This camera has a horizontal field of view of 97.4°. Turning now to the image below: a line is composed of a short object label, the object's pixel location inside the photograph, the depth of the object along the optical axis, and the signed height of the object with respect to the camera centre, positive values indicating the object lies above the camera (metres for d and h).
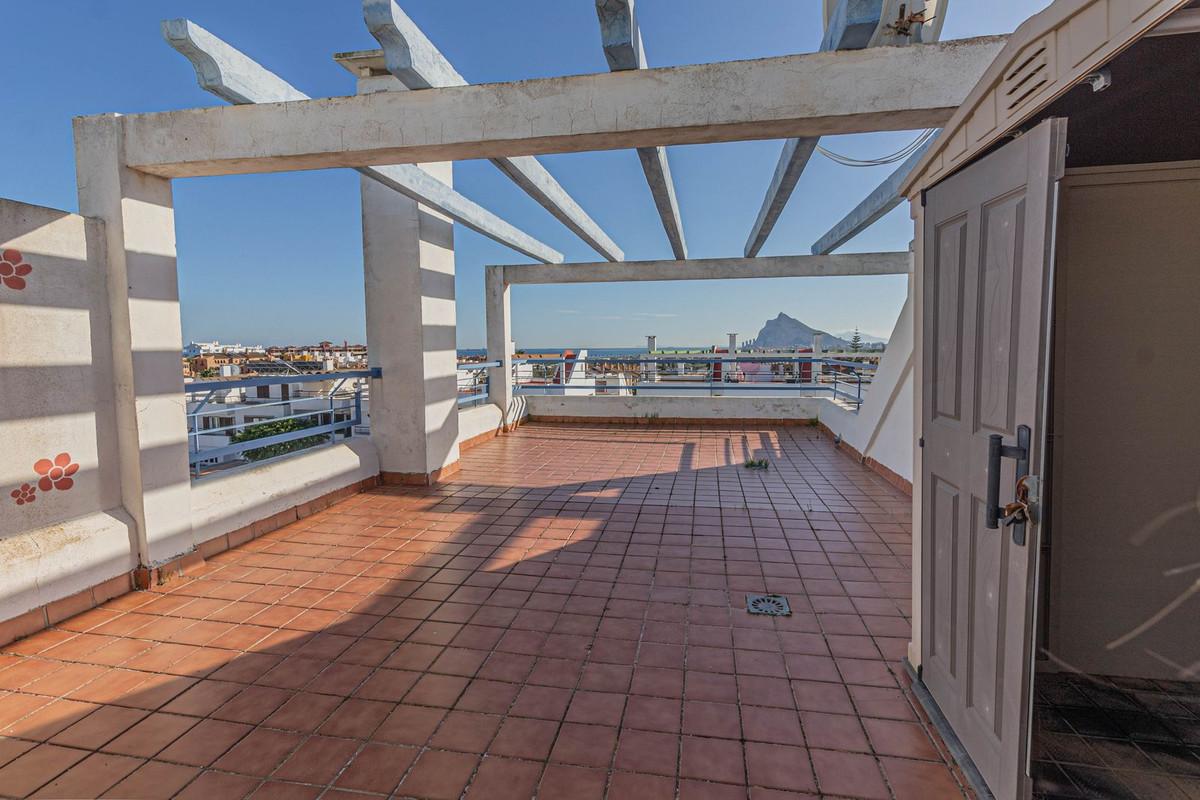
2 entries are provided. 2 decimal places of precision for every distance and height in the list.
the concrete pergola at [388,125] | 2.32 +1.13
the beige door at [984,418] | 1.17 -0.17
